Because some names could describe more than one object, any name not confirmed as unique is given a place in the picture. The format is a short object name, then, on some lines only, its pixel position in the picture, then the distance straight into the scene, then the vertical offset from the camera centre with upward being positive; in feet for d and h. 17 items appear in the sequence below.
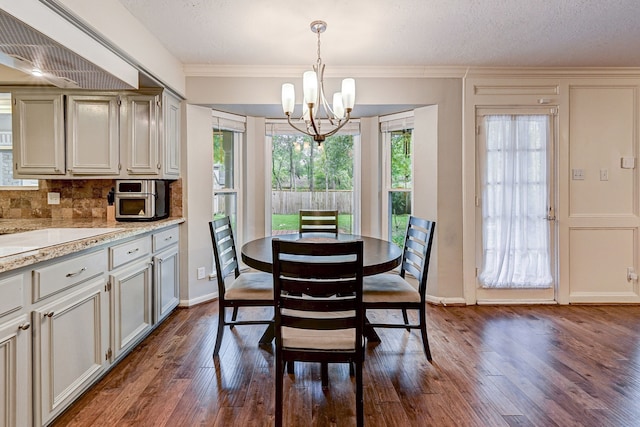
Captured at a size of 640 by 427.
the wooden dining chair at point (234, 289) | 7.86 -1.83
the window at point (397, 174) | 12.81 +1.29
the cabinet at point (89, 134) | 9.40 +2.06
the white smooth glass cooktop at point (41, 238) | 5.43 -0.53
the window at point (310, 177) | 13.71 +1.23
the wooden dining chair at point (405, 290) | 7.68 -1.85
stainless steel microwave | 9.63 +0.27
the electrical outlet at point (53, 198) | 10.52 +0.33
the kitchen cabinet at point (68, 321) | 4.78 -1.93
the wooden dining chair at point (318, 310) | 5.31 -1.61
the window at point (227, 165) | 12.50 +1.58
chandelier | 7.48 +2.50
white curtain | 11.45 +0.15
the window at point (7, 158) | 10.41 +1.52
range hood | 5.60 +2.89
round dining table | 7.03 -1.03
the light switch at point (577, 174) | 11.60 +1.10
